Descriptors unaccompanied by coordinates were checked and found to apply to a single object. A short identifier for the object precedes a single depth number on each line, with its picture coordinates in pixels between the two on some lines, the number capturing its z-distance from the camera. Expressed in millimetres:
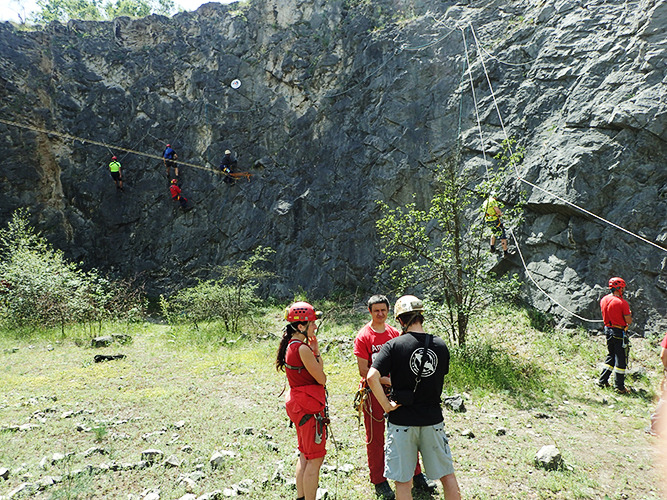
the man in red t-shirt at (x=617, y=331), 6211
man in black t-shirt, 2844
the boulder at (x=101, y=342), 10141
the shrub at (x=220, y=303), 11914
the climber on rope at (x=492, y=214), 7760
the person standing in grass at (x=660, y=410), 4636
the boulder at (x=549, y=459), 4070
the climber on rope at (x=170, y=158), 17641
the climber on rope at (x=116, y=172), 17844
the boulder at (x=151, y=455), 4262
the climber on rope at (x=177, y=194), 17656
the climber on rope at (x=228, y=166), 16984
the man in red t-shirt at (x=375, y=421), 3711
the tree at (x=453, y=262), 7312
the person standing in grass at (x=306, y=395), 3164
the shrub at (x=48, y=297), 12102
